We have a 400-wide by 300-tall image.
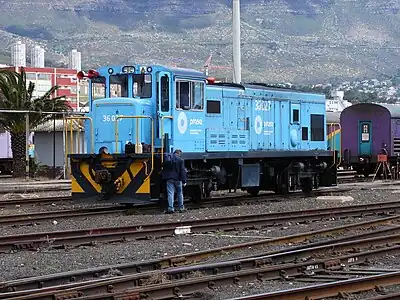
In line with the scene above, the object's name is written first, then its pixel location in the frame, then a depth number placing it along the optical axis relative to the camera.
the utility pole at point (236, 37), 37.45
